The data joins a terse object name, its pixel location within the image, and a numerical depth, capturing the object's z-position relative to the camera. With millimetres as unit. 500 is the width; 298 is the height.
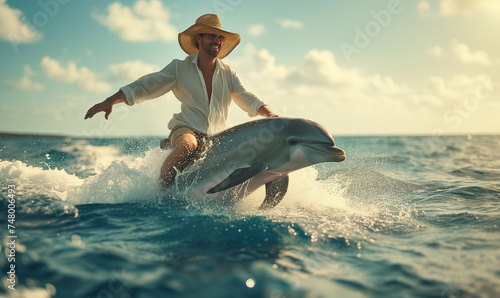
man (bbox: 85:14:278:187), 5074
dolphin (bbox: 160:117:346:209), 4281
